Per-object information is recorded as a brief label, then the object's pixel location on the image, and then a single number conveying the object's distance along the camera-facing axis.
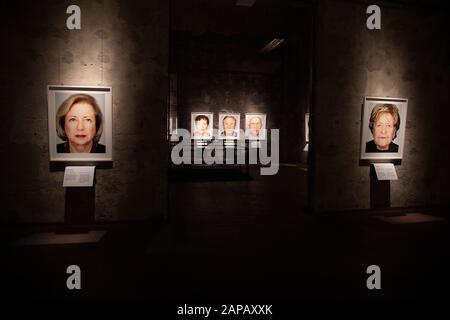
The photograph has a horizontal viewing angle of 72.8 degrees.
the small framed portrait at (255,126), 17.30
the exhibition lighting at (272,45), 15.52
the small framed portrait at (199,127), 17.00
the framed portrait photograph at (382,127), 6.66
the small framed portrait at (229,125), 17.17
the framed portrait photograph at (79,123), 5.42
